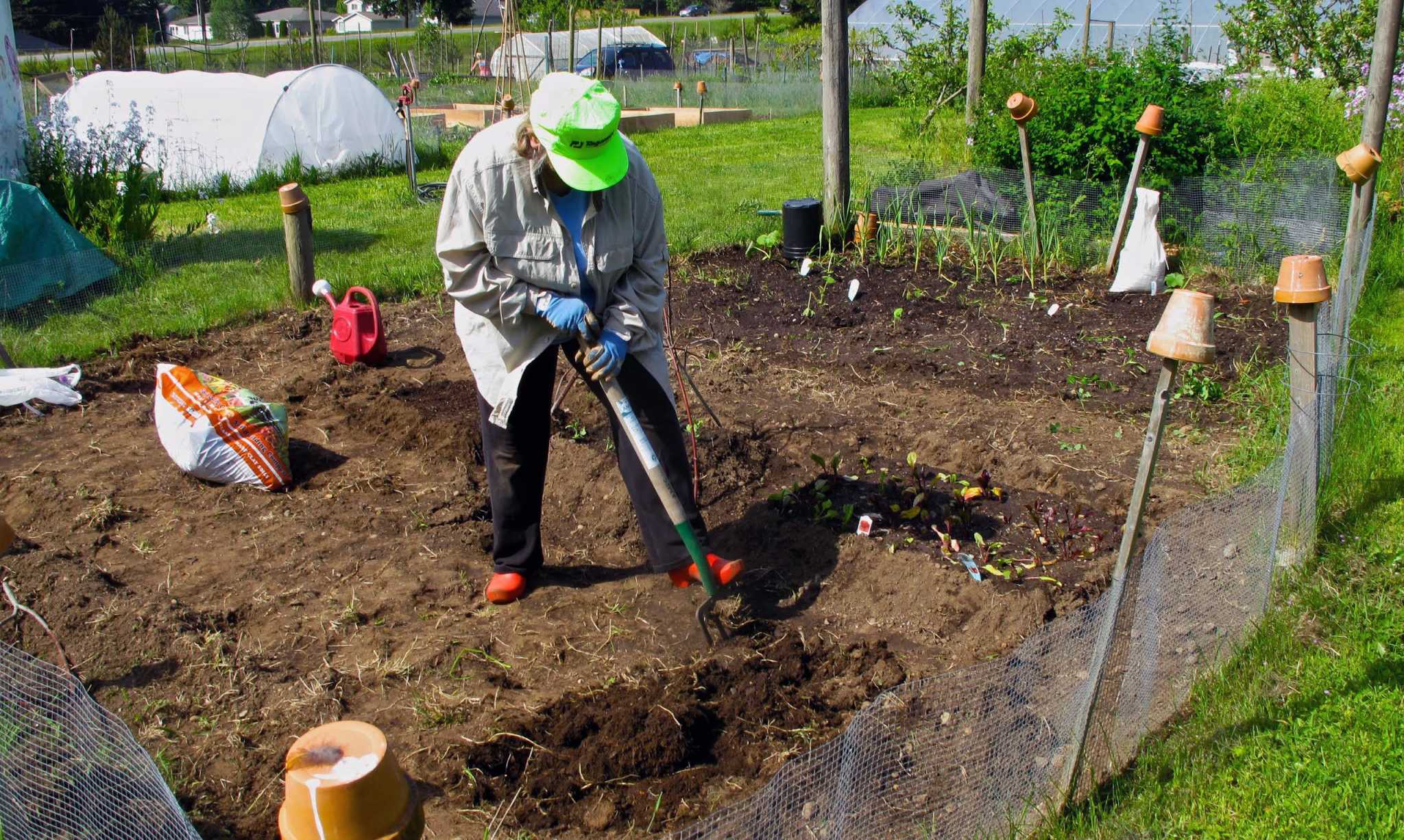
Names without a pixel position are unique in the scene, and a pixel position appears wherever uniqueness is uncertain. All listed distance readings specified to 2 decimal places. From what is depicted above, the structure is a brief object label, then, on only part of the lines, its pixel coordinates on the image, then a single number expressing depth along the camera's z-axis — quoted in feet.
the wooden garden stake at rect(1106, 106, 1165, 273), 21.61
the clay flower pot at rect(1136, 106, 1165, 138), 21.59
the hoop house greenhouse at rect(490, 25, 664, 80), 86.53
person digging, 10.67
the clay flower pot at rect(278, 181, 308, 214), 22.22
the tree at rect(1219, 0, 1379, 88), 33.27
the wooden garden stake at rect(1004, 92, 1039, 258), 23.00
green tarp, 22.39
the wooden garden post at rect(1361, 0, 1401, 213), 20.31
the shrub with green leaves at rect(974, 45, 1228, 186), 24.41
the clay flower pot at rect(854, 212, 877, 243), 26.27
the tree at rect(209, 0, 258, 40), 177.27
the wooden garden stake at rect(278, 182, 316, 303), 22.33
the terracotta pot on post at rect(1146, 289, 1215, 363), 7.61
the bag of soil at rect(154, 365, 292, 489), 15.17
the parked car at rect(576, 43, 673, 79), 92.02
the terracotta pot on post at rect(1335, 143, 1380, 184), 12.13
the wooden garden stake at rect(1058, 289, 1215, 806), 7.63
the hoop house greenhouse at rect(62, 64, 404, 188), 39.58
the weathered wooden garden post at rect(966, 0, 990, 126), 38.45
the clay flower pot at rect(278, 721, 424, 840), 4.83
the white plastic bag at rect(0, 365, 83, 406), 17.79
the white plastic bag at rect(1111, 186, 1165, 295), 22.22
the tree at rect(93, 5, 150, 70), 72.76
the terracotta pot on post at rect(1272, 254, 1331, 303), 10.23
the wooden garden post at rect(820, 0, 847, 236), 26.53
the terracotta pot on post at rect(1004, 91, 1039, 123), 22.97
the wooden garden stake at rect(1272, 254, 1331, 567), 10.27
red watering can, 19.76
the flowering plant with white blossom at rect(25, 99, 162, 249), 25.18
